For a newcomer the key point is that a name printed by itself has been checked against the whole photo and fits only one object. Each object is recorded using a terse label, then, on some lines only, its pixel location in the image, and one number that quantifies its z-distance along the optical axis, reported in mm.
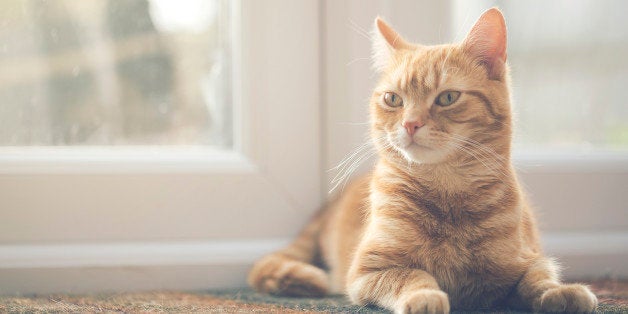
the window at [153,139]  1384
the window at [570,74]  1571
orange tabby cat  1027
